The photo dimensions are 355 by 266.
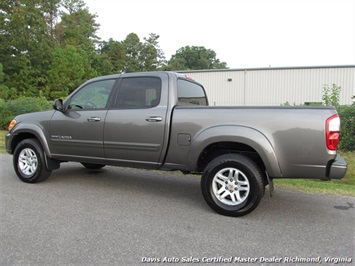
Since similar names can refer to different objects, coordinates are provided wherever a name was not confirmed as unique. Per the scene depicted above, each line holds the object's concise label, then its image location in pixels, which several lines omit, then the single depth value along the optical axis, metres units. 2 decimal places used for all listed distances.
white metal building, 22.88
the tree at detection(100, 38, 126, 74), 57.16
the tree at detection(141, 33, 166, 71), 62.53
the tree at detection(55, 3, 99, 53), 47.06
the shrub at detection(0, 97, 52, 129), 13.71
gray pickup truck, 3.71
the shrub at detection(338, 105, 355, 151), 9.20
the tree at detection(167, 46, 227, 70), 92.31
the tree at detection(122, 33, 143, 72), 61.16
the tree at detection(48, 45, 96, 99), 33.28
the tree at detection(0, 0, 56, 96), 33.34
